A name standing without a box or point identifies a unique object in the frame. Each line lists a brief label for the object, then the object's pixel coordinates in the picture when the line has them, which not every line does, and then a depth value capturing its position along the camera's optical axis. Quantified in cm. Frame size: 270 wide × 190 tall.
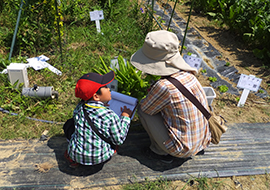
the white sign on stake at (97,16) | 400
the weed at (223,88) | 364
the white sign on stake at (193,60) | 319
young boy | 182
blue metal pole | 330
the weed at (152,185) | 211
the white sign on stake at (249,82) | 310
